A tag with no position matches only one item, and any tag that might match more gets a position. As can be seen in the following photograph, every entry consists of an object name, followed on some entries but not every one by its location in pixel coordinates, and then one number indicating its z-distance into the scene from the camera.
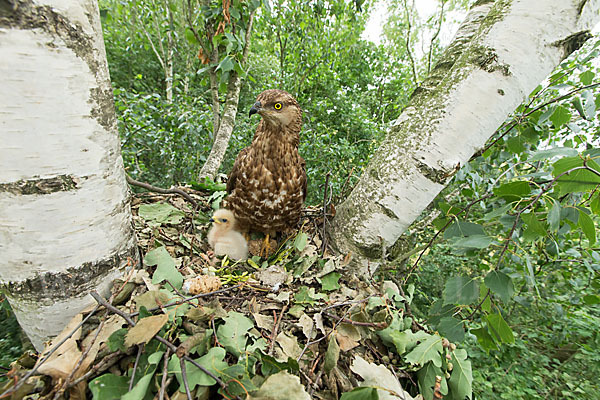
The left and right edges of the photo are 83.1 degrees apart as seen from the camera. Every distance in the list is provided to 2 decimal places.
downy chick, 0.60
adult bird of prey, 0.57
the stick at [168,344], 0.30
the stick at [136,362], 0.30
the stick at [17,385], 0.25
